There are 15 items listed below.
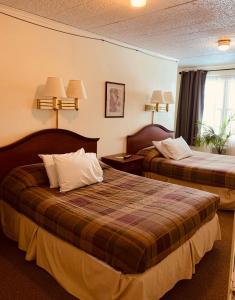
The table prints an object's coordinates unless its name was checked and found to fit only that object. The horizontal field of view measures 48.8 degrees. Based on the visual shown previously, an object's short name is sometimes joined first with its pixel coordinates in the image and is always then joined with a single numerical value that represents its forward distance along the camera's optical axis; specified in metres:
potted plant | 5.44
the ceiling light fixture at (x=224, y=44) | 3.48
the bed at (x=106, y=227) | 1.69
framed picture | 3.75
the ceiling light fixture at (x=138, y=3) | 2.28
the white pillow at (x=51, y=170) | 2.58
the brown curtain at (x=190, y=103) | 5.62
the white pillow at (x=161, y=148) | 4.20
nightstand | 3.61
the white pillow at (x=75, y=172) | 2.52
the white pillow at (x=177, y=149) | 4.17
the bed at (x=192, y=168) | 3.49
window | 5.44
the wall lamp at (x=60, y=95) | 2.80
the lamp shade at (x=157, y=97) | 4.36
